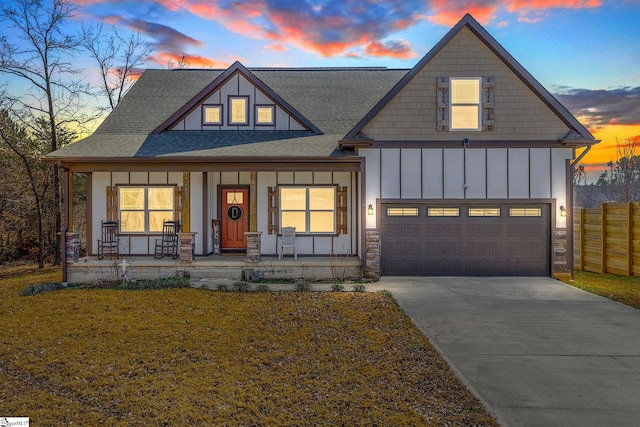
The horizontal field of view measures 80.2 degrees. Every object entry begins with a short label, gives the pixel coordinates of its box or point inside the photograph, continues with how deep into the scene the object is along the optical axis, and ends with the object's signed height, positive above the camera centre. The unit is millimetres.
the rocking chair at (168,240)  11938 -762
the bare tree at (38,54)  15297 +6731
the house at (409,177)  11117 +1223
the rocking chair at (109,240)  11789 -759
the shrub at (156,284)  10047 -1809
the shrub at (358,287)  9671 -1849
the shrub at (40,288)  9644 -1893
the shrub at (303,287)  9758 -1819
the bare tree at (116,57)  20438 +8781
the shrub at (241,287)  9781 -1833
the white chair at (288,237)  11844 -640
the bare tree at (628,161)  28522 +4344
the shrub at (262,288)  9656 -1827
